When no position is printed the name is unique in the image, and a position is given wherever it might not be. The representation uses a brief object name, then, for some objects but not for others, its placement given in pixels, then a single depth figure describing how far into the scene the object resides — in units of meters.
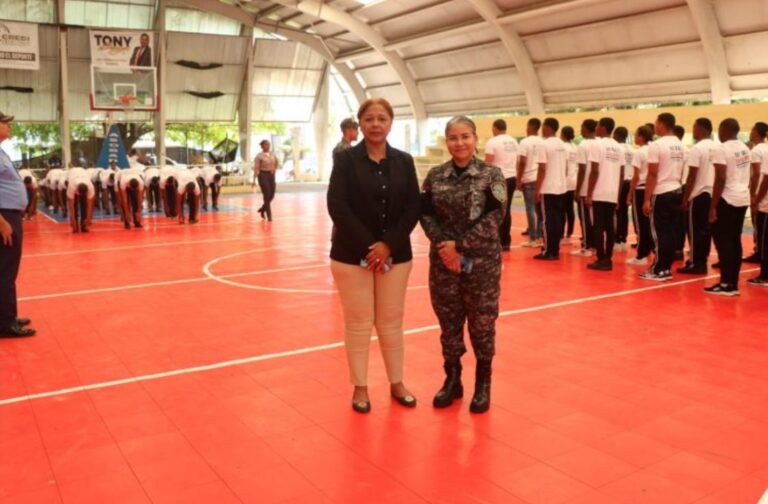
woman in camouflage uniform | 3.65
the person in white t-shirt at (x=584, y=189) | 8.47
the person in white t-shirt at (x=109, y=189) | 14.71
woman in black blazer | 3.57
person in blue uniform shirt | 5.21
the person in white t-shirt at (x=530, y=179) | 9.12
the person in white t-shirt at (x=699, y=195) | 7.11
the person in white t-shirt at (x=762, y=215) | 6.91
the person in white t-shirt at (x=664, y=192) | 7.30
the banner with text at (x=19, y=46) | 20.95
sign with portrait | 22.35
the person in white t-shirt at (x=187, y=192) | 13.53
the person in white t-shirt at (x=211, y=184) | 16.61
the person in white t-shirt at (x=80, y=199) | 12.12
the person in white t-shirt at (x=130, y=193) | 13.09
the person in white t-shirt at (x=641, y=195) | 8.41
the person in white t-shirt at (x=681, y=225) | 7.97
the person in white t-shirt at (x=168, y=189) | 14.31
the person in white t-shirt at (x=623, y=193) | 8.56
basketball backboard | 22.27
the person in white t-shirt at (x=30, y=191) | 14.87
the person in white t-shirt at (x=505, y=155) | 9.47
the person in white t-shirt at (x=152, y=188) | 14.91
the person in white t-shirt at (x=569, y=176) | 9.29
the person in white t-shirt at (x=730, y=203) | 6.68
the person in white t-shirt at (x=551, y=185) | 8.88
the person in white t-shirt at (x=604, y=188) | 8.07
